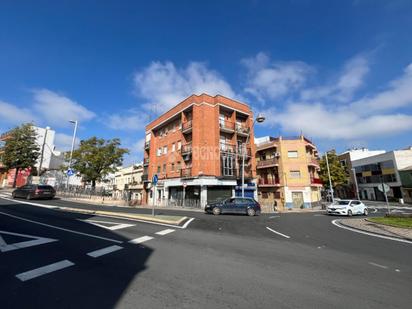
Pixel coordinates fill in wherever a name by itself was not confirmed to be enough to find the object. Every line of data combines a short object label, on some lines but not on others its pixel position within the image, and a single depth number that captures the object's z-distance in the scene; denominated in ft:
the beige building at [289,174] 114.83
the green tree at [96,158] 119.75
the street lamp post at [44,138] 157.83
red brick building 89.40
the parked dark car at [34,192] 71.92
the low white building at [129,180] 111.45
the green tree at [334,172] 138.72
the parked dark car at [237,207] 59.88
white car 65.31
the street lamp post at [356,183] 170.30
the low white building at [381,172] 143.23
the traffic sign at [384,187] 56.70
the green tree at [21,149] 112.16
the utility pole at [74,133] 93.40
